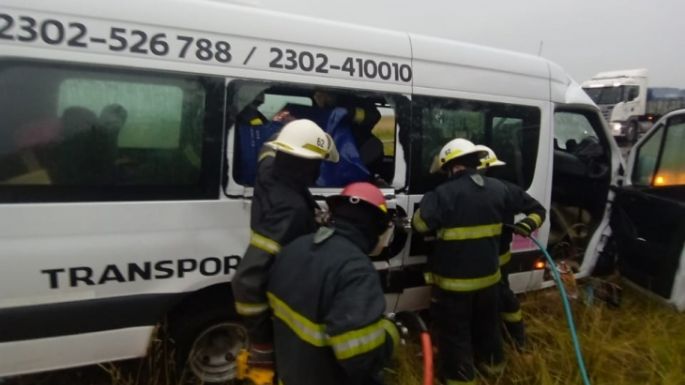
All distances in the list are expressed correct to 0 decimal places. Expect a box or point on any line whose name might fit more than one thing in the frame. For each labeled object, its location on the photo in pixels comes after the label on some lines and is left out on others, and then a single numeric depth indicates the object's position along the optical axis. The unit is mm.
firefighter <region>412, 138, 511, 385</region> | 2771
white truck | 16891
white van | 2076
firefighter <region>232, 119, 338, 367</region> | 1923
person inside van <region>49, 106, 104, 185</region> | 2146
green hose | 2745
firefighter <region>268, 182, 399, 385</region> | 1503
